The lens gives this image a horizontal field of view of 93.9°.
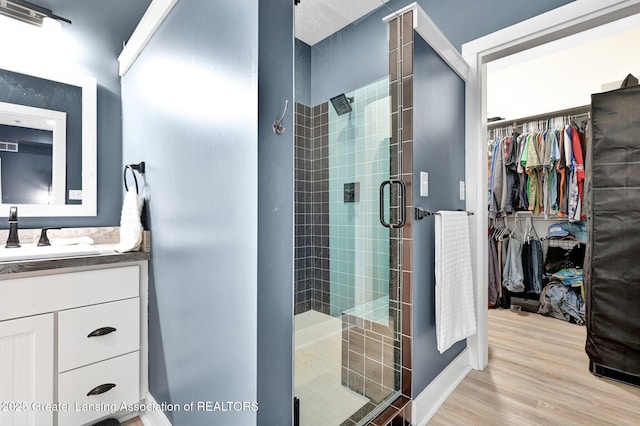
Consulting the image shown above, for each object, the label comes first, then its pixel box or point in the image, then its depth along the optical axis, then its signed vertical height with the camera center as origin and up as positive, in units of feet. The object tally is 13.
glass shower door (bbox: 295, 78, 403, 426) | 3.58 -0.60
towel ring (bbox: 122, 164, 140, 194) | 5.94 +0.78
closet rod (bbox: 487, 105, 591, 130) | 10.21 +3.59
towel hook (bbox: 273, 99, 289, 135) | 2.98 +0.91
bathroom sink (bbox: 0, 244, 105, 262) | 4.08 -0.51
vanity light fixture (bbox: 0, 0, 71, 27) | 5.38 +3.83
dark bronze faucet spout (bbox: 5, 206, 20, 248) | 5.08 -0.19
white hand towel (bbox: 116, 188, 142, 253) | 5.11 -0.15
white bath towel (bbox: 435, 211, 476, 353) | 5.23 -1.24
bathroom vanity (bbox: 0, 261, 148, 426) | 4.02 -1.88
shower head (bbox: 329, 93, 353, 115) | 4.05 +1.55
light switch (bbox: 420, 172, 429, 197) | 5.11 +0.53
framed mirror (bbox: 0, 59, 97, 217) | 5.53 +1.49
